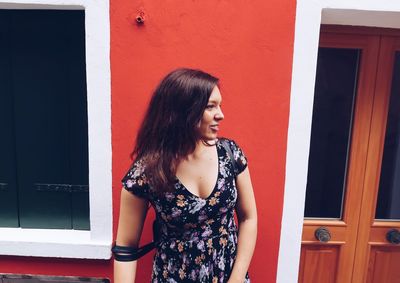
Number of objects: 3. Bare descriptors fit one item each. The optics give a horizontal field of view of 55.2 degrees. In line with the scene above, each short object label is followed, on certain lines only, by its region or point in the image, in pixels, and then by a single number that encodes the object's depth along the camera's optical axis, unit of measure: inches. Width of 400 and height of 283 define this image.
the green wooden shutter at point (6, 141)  94.5
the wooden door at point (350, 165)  99.6
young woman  66.9
